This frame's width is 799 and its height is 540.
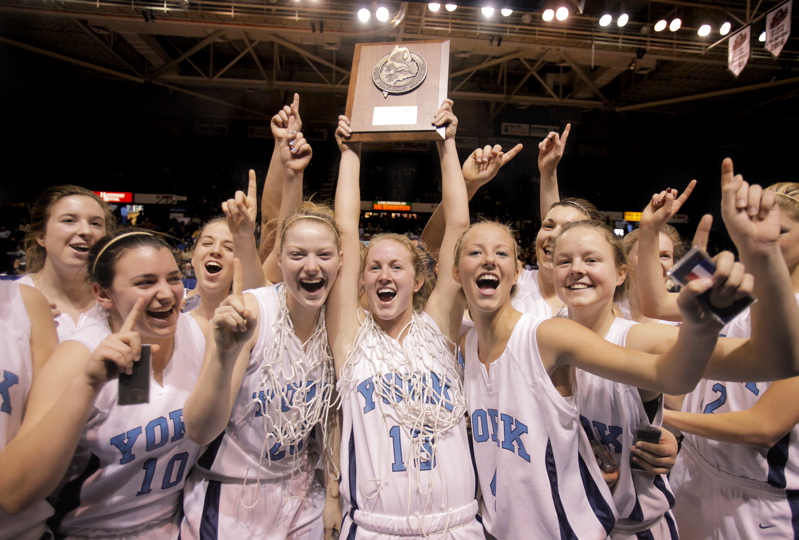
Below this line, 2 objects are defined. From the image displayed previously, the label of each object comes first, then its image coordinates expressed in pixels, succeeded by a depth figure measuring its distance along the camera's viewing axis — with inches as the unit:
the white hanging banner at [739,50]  274.2
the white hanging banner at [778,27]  236.7
